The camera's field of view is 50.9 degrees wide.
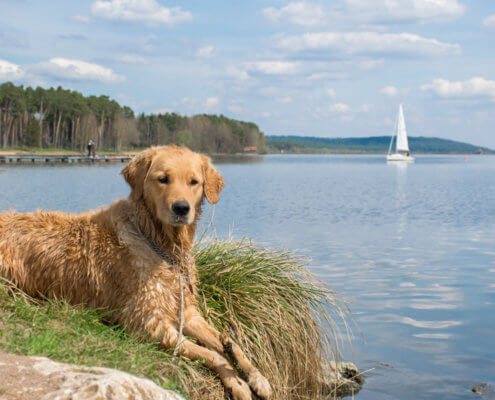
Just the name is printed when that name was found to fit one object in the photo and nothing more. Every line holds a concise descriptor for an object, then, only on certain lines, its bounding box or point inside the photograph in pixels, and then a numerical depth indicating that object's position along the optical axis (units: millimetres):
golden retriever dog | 4039
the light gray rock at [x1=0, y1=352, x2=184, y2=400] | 2607
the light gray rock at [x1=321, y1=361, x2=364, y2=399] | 5992
